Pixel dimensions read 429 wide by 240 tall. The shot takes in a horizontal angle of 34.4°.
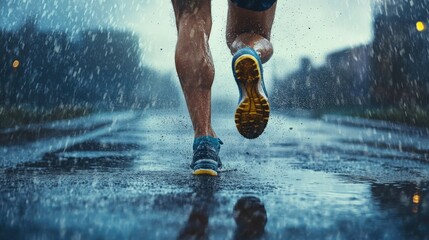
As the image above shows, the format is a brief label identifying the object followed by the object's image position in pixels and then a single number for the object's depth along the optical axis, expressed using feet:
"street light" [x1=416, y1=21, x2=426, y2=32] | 102.78
